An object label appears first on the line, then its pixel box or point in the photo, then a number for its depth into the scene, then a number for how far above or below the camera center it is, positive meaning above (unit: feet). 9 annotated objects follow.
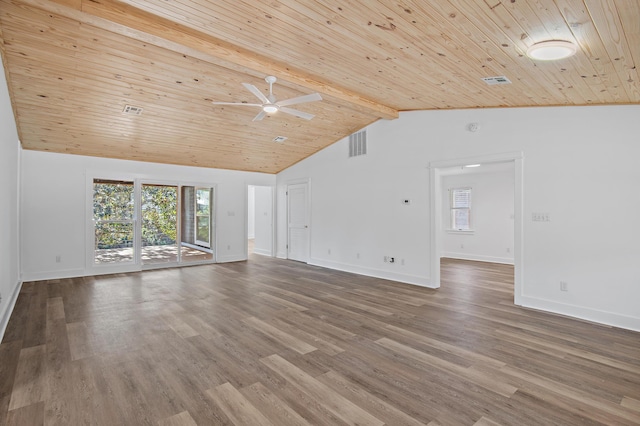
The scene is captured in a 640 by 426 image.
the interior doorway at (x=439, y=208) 14.96 +0.27
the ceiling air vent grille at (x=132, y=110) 15.67 +5.15
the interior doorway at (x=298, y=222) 27.12 -0.72
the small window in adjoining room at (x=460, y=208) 29.71 +0.43
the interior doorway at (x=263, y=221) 31.24 -0.74
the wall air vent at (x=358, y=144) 22.02 +4.82
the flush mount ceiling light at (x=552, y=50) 8.34 +4.30
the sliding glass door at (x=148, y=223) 22.39 -0.68
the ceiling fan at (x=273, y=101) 12.43 +4.51
